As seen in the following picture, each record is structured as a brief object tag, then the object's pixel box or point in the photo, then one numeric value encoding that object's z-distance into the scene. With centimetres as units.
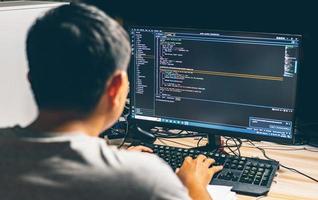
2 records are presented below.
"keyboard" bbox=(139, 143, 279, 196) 197
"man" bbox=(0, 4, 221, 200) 139
